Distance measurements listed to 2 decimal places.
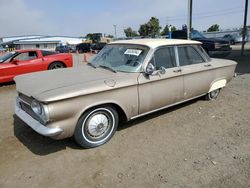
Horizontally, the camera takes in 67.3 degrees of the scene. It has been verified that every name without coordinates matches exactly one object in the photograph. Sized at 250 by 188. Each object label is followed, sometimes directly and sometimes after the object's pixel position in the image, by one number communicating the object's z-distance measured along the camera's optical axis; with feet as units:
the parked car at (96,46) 84.77
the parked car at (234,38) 93.12
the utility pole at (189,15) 36.04
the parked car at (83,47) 91.50
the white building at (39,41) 177.96
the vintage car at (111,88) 8.54
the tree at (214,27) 222.97
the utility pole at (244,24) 42.01
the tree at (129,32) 215.25
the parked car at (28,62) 21.76
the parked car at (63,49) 97.54
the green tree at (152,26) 167.88
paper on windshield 11.01
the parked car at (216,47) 36.18
